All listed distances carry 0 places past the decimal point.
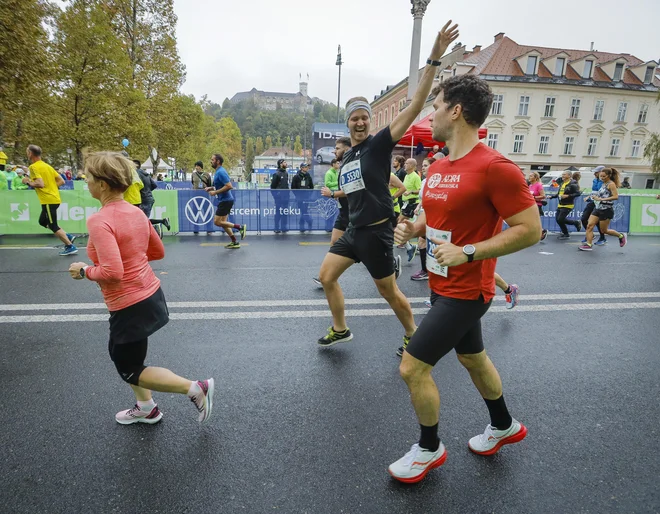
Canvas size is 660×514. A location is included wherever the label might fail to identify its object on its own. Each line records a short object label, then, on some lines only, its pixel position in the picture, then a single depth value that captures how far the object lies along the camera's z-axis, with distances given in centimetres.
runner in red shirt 180
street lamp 2957
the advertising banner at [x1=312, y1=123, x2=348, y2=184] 2117
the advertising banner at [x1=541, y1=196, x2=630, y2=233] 1258
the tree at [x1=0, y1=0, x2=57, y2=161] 970
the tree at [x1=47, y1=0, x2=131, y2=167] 1518
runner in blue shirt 862
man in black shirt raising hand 319
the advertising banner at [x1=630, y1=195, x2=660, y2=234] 1258
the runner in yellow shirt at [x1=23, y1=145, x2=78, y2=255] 728
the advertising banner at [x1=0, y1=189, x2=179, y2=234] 994
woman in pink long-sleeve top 205
